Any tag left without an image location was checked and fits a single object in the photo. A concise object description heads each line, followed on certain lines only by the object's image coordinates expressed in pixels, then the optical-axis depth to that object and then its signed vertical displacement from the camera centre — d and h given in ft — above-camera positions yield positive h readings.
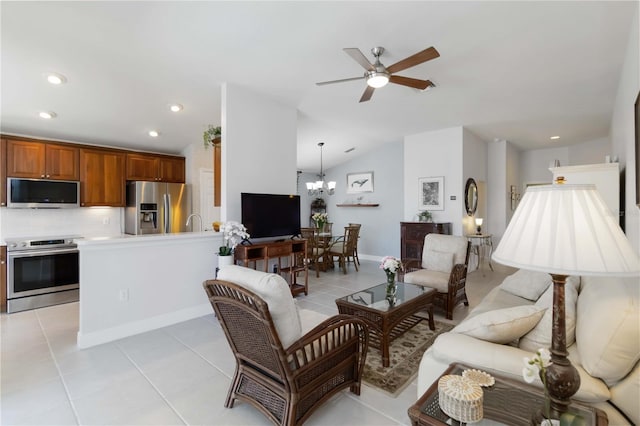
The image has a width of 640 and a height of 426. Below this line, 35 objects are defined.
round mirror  19.84 +1.05
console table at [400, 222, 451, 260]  18.93 -1.45
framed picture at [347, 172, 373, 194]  26.81 +2.73
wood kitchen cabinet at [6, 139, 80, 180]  13.39 +2.49
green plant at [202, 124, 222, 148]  13.94 +3.68
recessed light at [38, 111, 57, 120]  13.01 +4.34
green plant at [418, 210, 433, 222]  20.17 -0.30
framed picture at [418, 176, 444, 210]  20.06 +1.30
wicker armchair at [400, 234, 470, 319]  11.65 -2.52
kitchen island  9.64 -2.54
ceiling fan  8.44 +4.47
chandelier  28.98 +2.08
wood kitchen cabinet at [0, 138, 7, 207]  13.08 +1.84
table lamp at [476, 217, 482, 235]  20.23 -0.95
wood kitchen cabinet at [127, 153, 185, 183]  16.82 +2.66
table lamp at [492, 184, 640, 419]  3.24 -0.40
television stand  12.55 -1.92
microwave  13.32 +0.90
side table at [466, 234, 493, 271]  19.84 -2.33
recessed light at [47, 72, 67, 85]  10.74 +4.95
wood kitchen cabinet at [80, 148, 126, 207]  15.25 +1.85
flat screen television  12.99 -0.10
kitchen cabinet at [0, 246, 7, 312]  12.38 -2.72
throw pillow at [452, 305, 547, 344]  5.09 -1.94
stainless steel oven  12.57 -2.66
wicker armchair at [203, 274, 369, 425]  5.31 -2.94
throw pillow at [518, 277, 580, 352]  4.99 -2.07
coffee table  8.41 -2.96
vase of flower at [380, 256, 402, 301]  9.82 -2.00
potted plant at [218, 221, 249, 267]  11.94 -1.05
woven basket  3.67 -2.37
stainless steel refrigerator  16.30 +0.24
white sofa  3.83 -2.08
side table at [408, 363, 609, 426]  3.68 -2.57
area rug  7.48 -4.27
